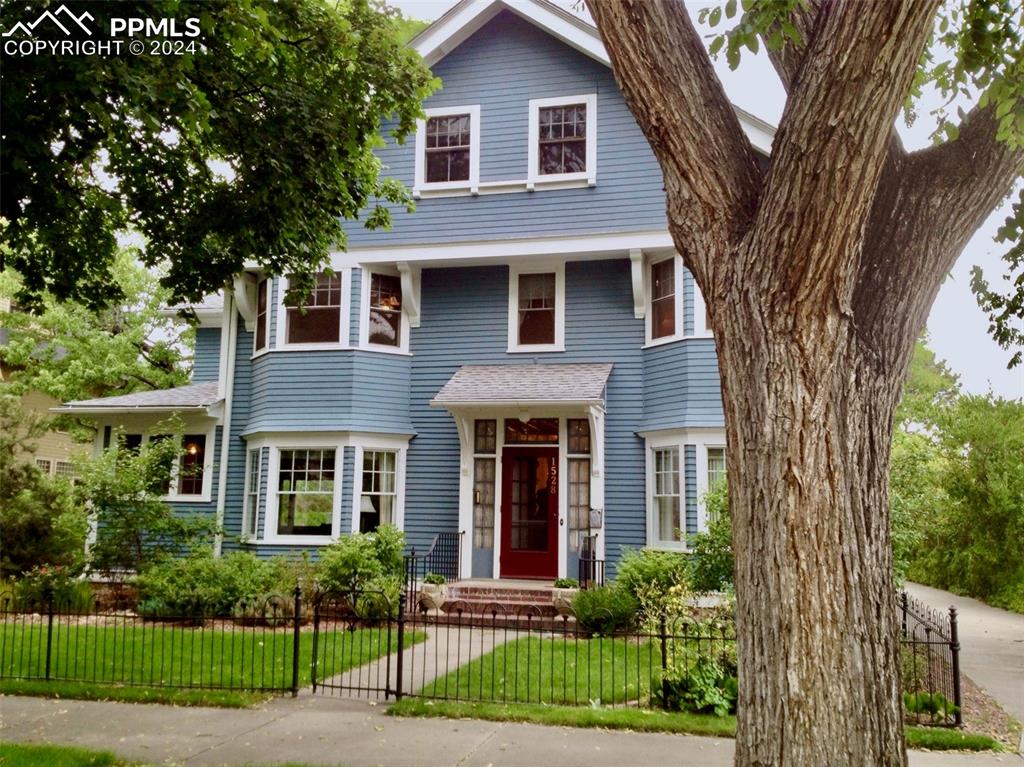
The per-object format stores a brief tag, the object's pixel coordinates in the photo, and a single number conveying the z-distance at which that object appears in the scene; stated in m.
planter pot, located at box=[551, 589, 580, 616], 12.48
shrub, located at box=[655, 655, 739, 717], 7.68
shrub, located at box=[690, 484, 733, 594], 10.67
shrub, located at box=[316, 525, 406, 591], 12.56
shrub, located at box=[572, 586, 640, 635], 11.46
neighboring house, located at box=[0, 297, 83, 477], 26.94
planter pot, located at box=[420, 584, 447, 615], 13.27
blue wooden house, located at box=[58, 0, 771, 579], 14.49
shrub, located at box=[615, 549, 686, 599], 11.91
